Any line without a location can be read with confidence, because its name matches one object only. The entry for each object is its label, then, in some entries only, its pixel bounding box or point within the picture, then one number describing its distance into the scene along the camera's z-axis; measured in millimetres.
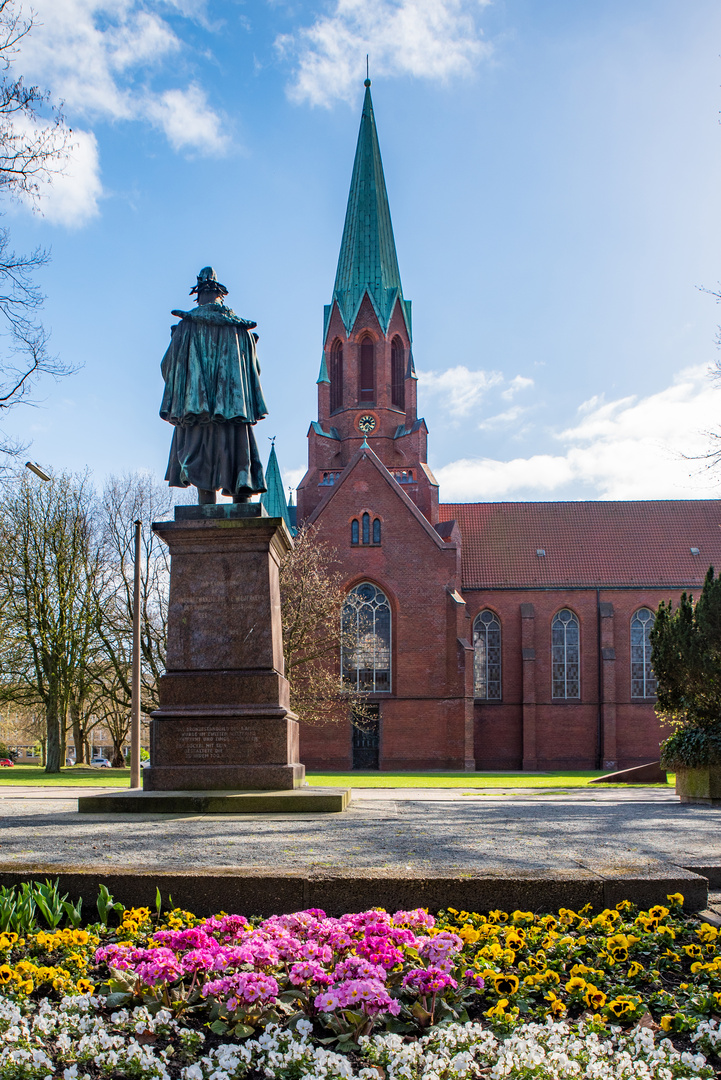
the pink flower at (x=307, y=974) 3389
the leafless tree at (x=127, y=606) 35719
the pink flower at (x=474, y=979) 3455
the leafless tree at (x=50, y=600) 36562
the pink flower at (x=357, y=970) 3312
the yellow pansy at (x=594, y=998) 3252
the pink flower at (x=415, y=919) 3982
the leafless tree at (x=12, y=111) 11438
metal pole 22031
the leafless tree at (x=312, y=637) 31469
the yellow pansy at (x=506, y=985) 3391
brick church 38656
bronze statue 10180
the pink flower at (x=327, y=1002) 3199
